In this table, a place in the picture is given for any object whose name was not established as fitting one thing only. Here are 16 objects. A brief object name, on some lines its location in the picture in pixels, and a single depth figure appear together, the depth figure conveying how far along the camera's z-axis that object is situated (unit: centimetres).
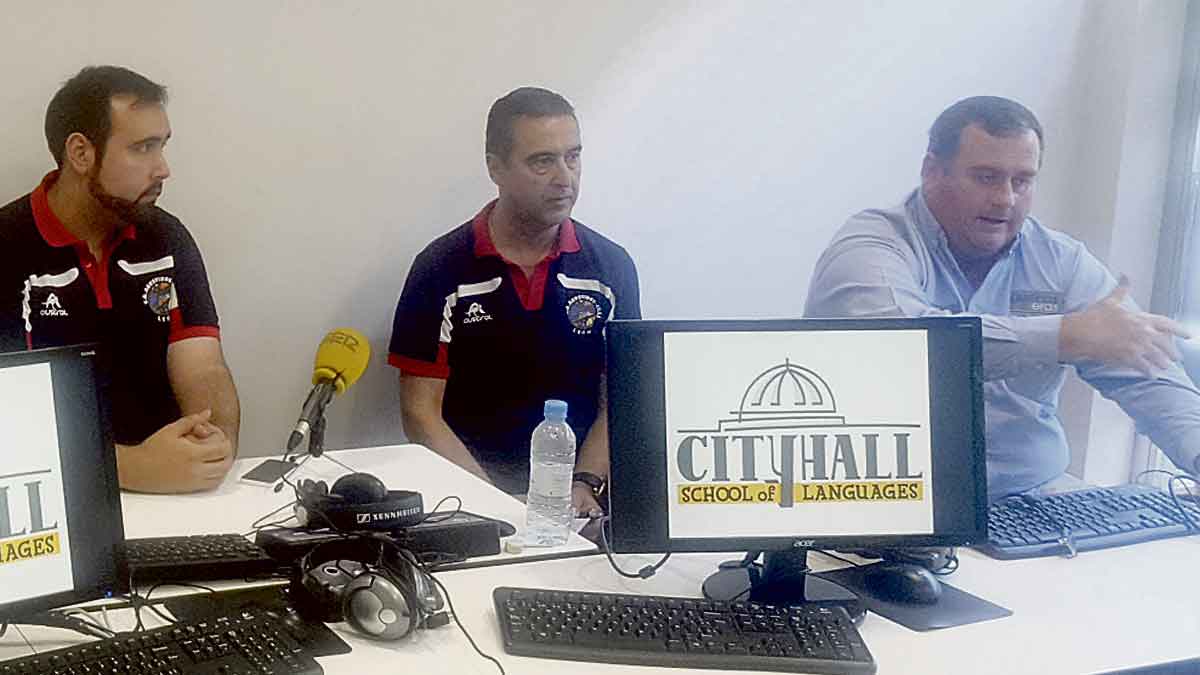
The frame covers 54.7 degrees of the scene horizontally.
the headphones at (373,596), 148
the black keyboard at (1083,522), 185
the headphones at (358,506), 171
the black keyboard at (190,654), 134
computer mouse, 164
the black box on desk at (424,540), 166
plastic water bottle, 190
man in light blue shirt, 220
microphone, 205
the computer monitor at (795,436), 160
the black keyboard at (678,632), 143
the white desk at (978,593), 145
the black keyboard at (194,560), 163
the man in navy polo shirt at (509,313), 282
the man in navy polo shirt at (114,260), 249
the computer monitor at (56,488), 138
